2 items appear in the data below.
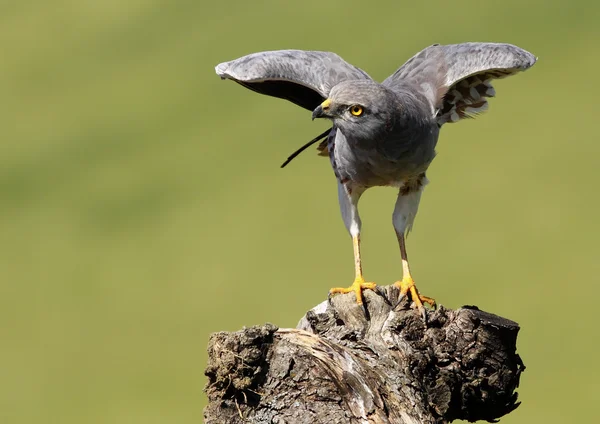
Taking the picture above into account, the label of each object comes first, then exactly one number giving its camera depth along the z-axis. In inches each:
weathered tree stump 417.1
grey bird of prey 537.3
